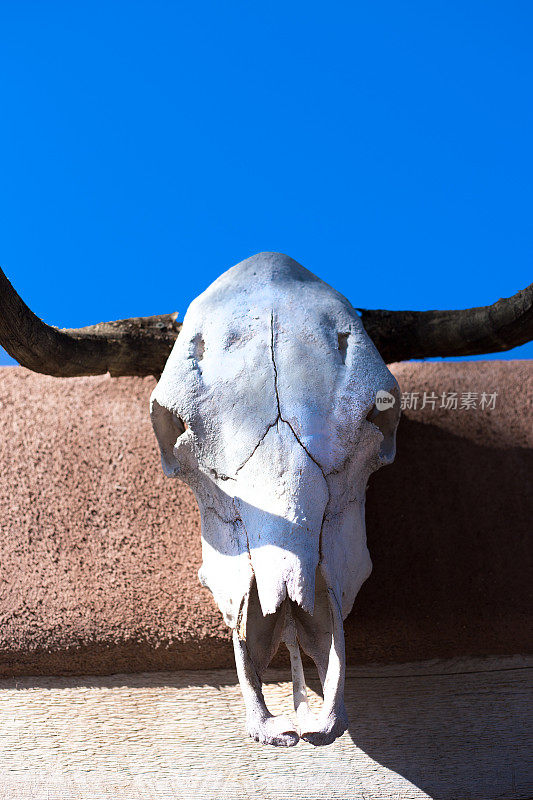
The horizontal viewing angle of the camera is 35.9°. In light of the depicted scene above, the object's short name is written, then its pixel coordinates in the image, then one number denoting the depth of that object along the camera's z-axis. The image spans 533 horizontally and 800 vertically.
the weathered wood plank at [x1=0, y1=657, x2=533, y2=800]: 1.64
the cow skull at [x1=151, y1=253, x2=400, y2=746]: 1.14
